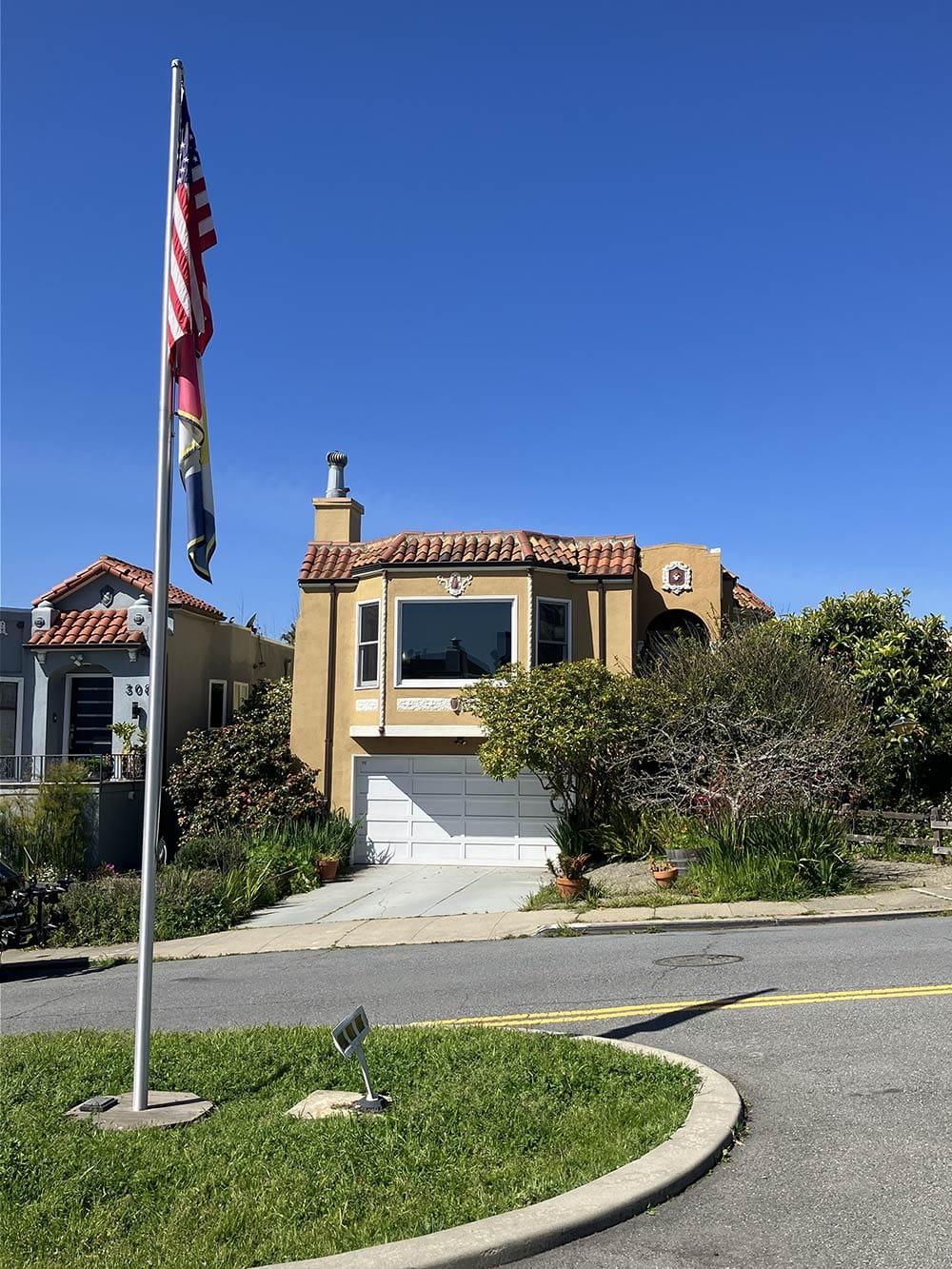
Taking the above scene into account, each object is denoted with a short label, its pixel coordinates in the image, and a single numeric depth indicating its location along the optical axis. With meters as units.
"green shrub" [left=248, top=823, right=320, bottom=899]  20.72
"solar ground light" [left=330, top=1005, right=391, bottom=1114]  6.41
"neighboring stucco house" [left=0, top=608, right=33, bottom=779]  24.75
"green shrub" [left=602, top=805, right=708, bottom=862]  19.77
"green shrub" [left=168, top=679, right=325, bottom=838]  22.95
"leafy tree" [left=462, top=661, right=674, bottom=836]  19.72
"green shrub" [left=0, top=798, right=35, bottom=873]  20.05
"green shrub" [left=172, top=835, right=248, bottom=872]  20.09
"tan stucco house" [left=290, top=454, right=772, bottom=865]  23.36
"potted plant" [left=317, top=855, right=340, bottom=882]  21.52
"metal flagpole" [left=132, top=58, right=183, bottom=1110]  6.81
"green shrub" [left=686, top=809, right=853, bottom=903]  16.05
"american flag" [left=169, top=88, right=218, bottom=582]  7.44
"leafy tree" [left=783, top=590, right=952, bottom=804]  22.20
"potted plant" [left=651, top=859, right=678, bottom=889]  17.16
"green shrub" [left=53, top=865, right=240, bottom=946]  16.50
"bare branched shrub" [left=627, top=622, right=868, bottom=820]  17.86
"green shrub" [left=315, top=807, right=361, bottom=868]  22.14
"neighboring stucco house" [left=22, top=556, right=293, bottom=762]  24.34
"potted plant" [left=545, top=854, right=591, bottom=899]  17.34
